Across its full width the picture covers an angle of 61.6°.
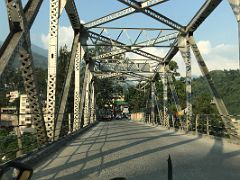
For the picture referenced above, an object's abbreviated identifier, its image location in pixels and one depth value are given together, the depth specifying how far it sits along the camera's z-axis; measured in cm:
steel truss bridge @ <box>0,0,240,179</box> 529
